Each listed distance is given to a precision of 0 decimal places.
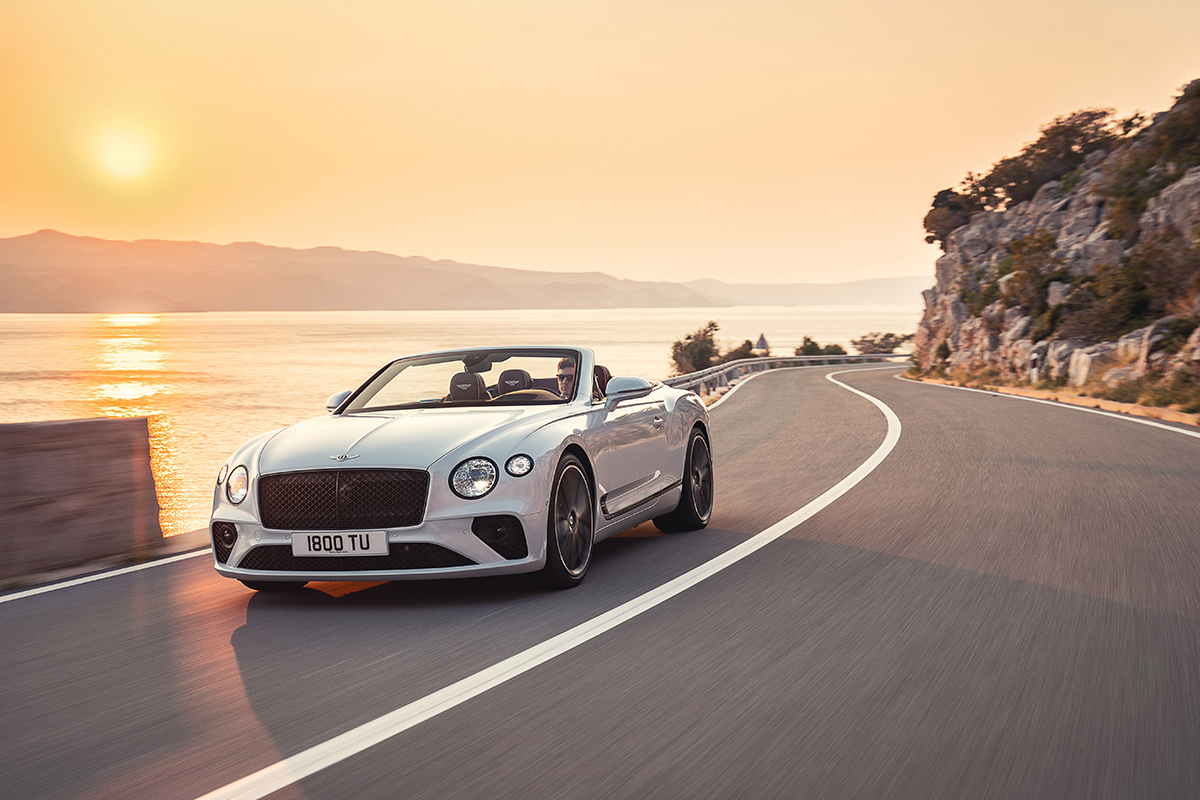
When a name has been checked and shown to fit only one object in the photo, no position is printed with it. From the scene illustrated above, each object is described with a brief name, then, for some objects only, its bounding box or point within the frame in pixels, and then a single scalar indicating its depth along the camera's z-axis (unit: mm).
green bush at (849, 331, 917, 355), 130625
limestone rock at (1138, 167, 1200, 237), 35812
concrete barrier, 7301
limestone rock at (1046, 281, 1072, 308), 39003
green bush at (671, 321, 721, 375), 100875
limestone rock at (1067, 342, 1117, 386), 29594
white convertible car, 5996
